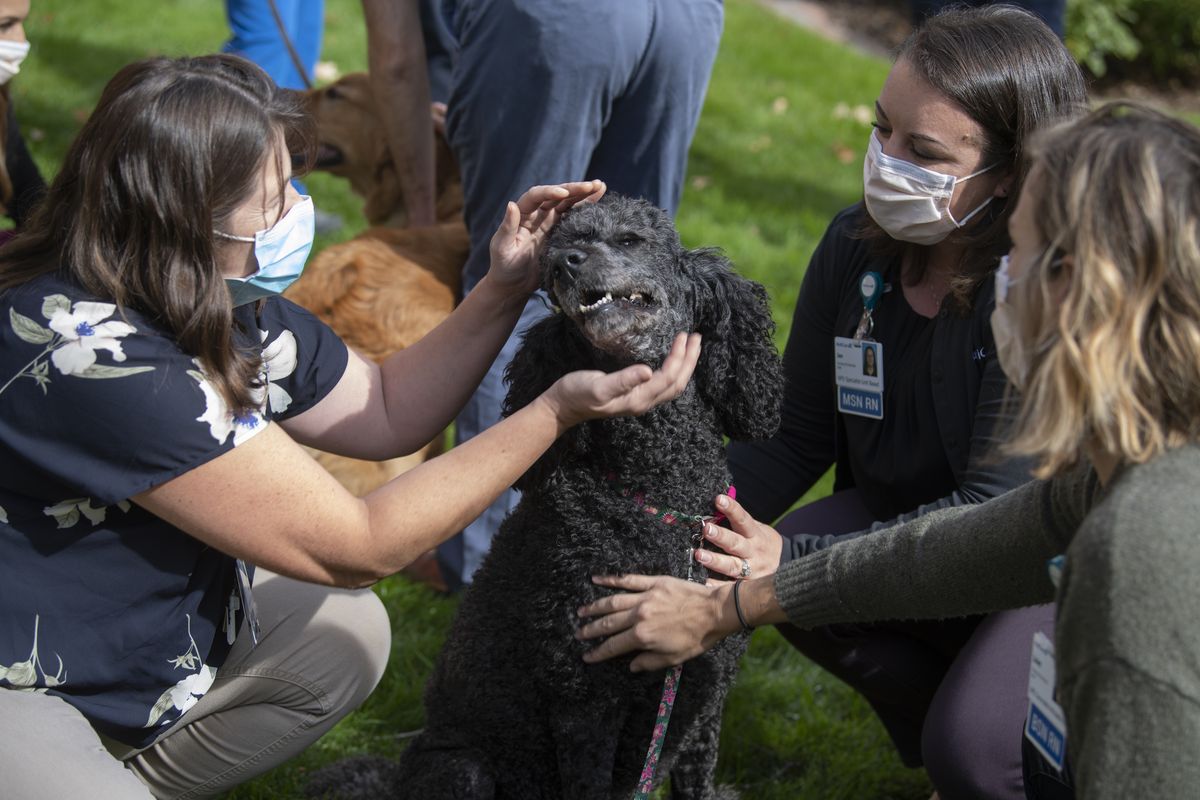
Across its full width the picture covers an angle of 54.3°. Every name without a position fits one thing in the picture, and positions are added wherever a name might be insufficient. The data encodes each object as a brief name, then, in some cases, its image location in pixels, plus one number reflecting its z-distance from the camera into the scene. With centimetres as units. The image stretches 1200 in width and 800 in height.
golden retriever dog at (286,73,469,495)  376
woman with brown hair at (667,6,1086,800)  235
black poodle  217
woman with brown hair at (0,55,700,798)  183
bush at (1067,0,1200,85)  913
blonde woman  146
